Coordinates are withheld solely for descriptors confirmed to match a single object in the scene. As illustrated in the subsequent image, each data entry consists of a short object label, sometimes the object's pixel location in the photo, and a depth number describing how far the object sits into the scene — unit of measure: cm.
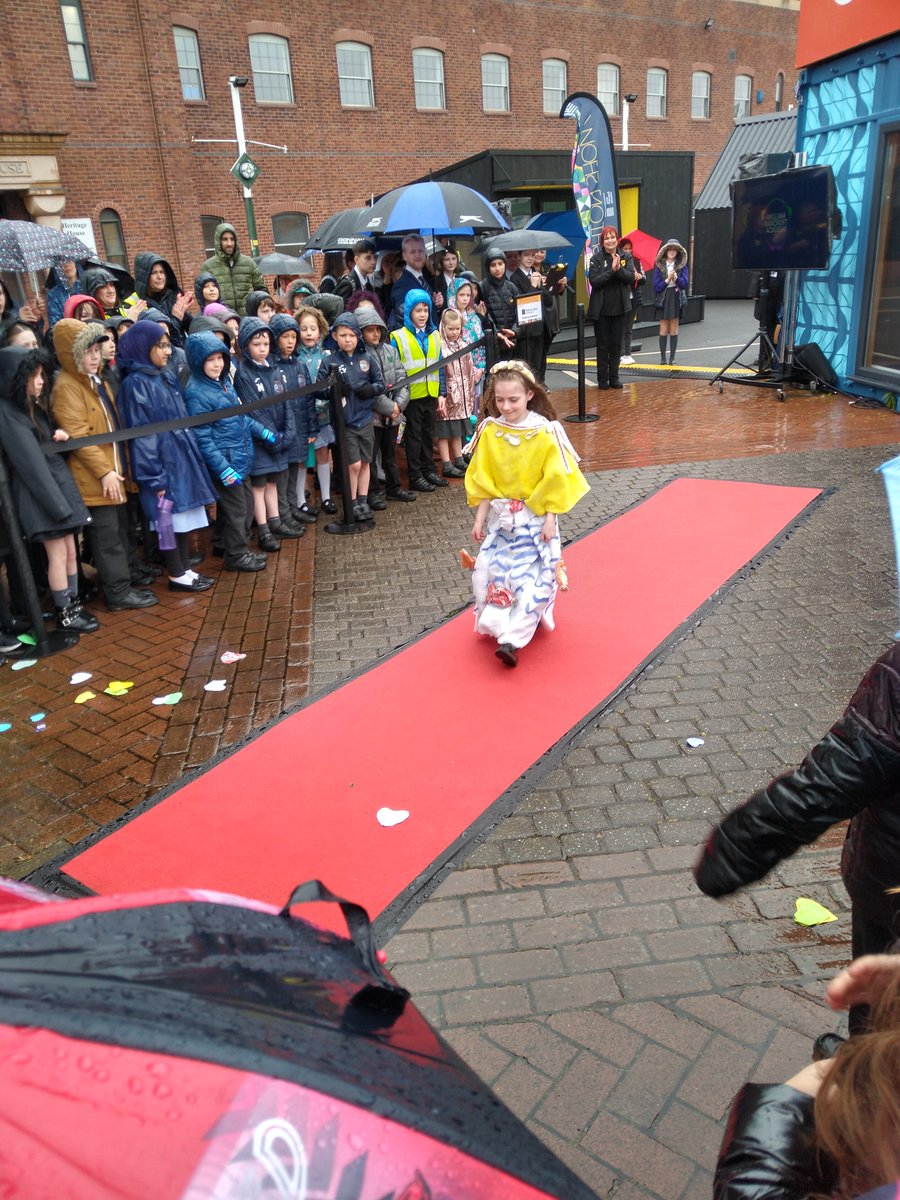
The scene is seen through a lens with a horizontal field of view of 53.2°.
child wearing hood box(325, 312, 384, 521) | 787
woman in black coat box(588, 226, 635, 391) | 1268
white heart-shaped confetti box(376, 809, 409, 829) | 395
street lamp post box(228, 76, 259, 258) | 2063
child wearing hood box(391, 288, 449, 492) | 879
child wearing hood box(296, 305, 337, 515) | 797
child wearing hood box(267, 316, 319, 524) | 752
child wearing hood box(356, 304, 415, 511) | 823
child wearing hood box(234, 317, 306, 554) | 730
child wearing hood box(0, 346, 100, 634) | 546
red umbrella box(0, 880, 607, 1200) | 82
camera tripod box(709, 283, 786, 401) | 1273
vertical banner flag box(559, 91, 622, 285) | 1366
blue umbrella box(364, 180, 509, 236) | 1005
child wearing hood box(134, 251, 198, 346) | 931
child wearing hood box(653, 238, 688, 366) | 1455
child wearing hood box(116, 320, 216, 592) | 645
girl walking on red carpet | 543
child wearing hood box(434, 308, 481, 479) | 912
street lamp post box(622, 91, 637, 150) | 2942
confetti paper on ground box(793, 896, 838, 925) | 321
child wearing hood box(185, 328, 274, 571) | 686
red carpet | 370
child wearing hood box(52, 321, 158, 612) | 601
